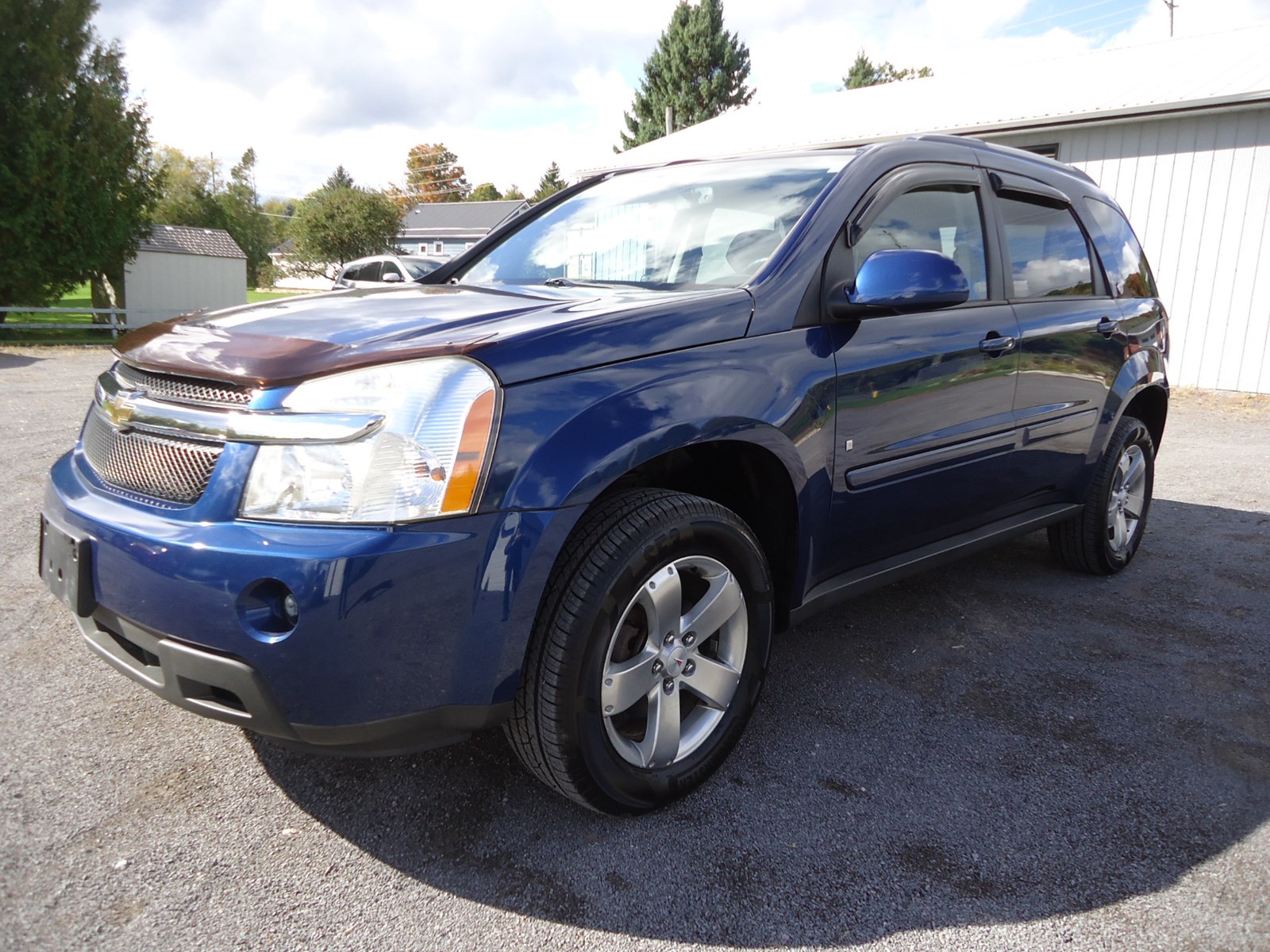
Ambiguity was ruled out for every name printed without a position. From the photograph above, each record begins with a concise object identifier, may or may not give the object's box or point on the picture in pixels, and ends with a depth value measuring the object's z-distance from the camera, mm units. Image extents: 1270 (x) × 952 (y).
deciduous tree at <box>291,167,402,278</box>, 40750
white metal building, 10547
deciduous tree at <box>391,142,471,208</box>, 94188
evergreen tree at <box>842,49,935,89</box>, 56016
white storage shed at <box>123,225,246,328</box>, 27516
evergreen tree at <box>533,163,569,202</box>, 70312
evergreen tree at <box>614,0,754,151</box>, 42938
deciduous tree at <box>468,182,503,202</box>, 98188
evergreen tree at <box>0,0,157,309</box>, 17047
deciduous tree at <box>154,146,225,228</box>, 40250
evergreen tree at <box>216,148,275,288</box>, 43250
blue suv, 1801
